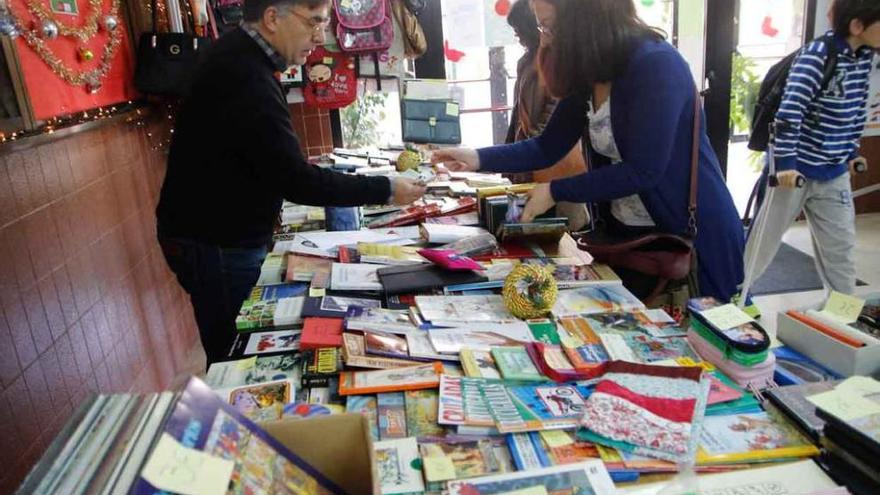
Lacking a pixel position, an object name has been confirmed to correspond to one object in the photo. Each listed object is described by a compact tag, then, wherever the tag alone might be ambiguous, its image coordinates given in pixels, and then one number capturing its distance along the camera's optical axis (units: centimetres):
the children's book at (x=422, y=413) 109
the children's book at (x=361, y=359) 128
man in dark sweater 182
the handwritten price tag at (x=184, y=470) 66
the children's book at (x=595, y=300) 154
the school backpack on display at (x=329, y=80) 387
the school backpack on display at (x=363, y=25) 371
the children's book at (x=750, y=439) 102
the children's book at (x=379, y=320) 146
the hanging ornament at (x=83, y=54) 236
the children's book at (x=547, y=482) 94
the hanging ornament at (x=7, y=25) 180
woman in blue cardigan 158
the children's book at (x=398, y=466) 96
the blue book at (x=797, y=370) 126
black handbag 279
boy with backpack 269
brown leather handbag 167
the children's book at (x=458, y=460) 99
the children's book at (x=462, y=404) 110
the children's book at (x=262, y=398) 114
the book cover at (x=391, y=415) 109
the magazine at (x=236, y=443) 73
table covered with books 76
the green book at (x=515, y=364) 124
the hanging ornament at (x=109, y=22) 255
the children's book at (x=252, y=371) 126
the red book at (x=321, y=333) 138
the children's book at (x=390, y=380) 121
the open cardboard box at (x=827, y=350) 124
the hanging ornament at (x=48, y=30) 206
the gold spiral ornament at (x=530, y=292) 150
